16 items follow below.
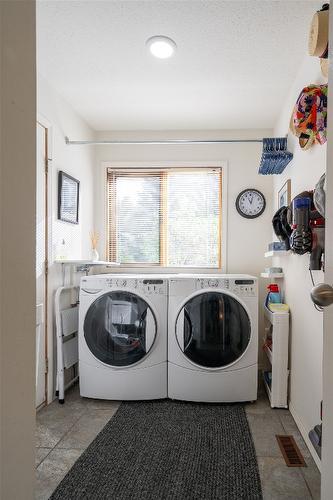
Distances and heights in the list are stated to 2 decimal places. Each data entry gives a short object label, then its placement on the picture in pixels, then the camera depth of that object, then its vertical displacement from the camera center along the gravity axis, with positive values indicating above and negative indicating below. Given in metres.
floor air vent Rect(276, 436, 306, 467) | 1.92 -1.14
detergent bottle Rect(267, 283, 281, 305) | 2.92 -0.38
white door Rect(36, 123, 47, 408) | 2.58 -0.03
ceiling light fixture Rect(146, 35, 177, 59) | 2.09 +1.18
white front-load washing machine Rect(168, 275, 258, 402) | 2.69 -0.70
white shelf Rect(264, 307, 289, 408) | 2.61 -0.81
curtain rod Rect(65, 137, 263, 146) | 2.88 +0.85
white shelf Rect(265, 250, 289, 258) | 2.59 -0.04
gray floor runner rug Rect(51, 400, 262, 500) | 1.69 -1.14
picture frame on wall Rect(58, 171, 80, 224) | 2.88 +0.40
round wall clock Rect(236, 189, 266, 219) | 3.57 +0.44
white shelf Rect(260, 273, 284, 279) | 2.87 -0.22
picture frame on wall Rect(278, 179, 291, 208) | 2.67 +0.42
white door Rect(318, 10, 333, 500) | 0.75 -0.20
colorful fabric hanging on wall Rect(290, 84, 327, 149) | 1.72 +0.66
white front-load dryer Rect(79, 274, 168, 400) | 2.72 -0.70
